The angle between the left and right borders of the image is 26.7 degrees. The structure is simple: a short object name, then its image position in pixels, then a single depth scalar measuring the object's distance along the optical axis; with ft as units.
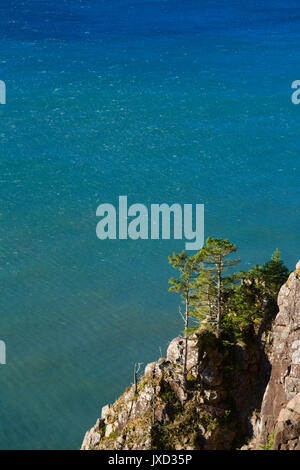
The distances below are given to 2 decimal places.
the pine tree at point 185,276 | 151.33
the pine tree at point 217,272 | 152.15
